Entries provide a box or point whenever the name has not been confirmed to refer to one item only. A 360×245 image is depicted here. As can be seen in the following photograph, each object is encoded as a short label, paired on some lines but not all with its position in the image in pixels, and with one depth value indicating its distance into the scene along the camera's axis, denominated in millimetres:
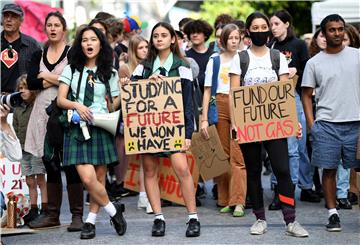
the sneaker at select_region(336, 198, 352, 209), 10594
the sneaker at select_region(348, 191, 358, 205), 11066
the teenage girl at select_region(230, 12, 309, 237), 8828
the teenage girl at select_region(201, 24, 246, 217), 10336
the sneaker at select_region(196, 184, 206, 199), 11612
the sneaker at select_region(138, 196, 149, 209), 10879
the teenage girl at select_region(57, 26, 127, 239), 8805
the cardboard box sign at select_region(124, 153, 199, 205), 10891
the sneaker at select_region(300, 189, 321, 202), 11227
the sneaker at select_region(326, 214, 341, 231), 9062
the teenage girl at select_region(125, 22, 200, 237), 8992
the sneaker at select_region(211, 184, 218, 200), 11688
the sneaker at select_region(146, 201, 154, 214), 10523
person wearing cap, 10258
